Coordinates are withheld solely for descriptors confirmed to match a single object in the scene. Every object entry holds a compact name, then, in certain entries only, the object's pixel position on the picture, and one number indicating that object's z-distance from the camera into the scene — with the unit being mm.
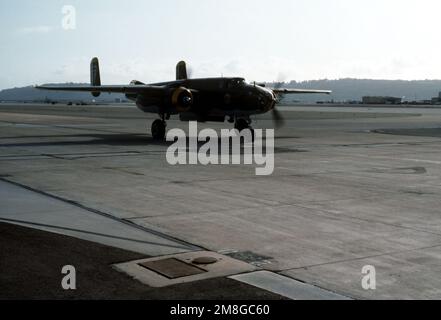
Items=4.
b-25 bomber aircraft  27344
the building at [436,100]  178900
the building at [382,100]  191325
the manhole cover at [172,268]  6855
